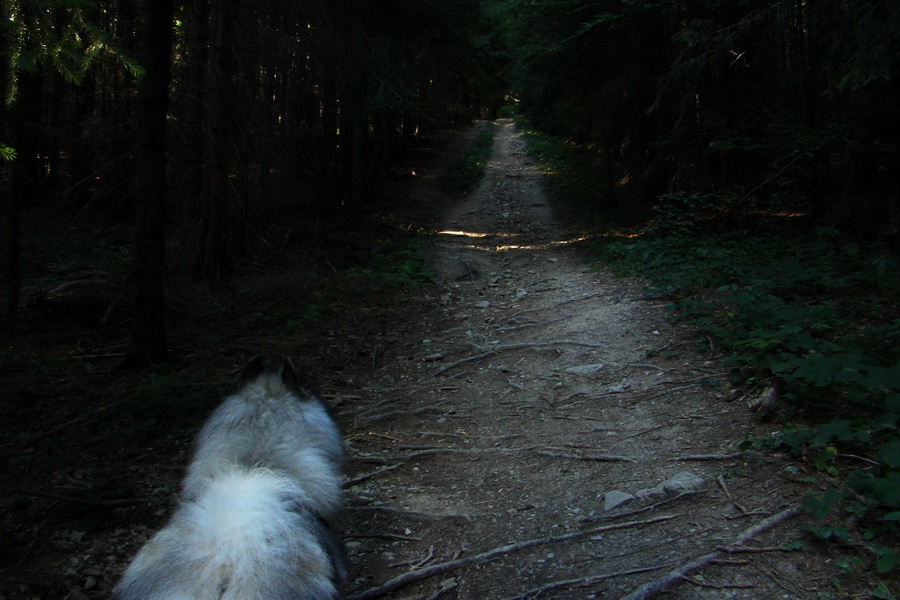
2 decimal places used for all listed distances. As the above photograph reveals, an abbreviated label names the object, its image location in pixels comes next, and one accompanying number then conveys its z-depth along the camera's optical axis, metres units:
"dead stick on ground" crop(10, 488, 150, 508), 3.89
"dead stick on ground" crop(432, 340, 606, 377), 7.59
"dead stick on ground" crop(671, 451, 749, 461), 4.27
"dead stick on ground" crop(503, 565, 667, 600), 3.29
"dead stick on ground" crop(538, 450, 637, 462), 4.68
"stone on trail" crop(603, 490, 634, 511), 4.04
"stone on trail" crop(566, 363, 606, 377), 6.74
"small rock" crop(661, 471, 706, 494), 4.01
